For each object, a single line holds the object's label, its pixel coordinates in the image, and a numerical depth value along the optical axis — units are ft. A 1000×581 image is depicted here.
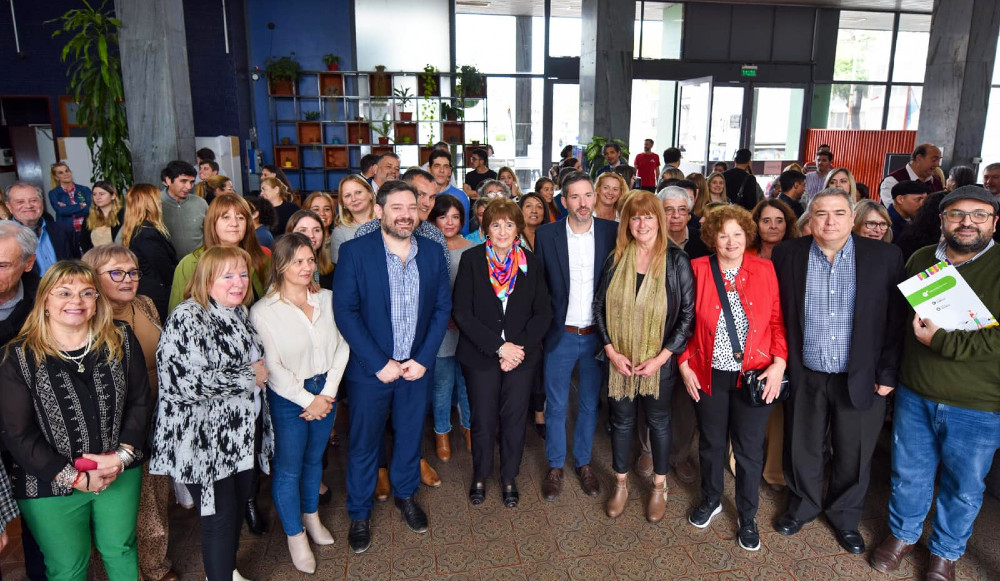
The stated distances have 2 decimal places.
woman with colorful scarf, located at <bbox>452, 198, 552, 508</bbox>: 10.43
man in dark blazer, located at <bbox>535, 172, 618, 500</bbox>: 10.91
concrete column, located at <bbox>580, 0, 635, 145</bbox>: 30.83
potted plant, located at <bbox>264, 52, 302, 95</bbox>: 36.19
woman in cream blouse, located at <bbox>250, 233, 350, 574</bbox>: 8.88
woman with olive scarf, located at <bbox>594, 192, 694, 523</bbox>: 10.11
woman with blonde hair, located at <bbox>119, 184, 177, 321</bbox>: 11.82
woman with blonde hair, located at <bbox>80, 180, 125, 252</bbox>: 16.40
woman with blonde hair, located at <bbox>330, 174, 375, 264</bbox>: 12.95
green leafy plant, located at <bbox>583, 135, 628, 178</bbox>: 28.96
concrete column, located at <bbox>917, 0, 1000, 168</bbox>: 31.86
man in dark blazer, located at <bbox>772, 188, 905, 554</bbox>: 9.26
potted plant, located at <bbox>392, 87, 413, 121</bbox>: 37.78
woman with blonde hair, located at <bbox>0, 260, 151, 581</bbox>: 6.96
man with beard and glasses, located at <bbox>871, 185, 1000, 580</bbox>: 8.46
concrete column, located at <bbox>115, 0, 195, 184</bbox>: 20.38
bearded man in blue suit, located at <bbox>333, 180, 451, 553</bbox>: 9.59
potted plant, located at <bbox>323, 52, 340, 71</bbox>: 37.60
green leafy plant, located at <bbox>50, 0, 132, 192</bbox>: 18.53
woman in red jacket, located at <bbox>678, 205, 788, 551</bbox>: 9.62
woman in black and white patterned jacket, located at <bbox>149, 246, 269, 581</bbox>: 7.67
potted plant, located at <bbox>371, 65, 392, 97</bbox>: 37.99
